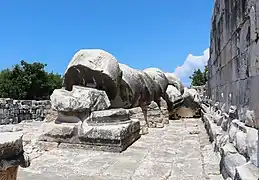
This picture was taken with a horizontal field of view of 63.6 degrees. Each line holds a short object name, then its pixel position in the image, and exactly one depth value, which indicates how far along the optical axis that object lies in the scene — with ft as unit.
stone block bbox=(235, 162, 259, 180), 4.30
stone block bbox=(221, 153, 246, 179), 5.55
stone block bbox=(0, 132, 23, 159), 4.05
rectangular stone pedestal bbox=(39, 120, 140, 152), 10.23
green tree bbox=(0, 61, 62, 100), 61.99
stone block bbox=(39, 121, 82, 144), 10.69
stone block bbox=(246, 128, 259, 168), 4.65
